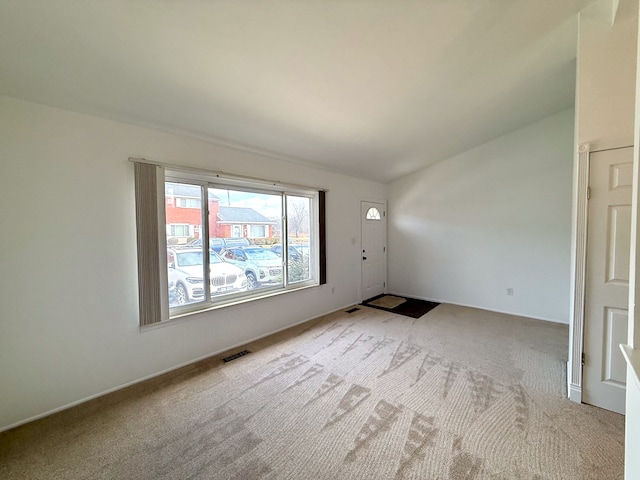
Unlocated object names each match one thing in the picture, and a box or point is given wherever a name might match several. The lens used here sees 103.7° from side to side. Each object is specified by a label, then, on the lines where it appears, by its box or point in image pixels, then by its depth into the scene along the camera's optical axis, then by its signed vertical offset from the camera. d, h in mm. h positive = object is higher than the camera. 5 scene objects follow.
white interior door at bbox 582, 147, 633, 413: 1917 -356
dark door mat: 4238 -1347
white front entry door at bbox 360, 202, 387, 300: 5027 -327
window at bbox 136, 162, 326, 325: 2393 -76
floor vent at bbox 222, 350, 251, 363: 2752 -1377
